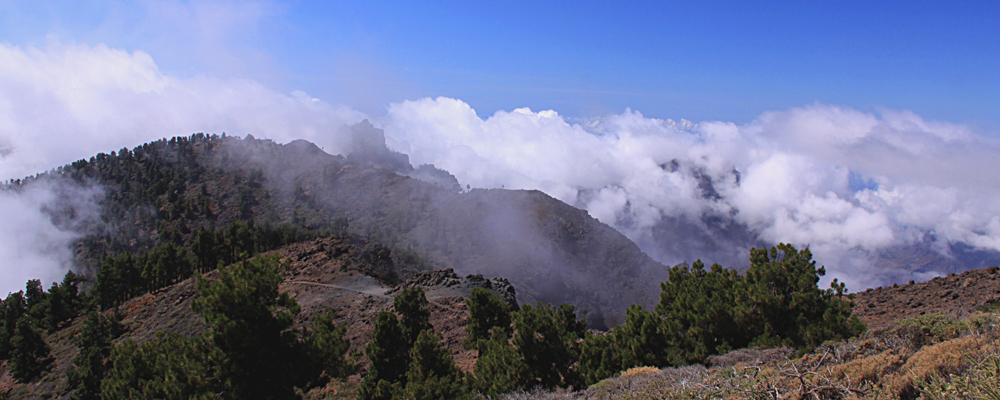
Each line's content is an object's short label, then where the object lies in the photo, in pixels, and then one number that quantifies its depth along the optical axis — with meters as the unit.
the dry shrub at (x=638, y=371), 14.48
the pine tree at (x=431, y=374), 16.75
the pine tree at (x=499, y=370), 16.78
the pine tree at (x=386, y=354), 22.66
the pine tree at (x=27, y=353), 50.72
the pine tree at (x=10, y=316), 58.01
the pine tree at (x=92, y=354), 36.66
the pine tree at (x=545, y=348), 17.69
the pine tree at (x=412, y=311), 27.11
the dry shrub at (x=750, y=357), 12.75
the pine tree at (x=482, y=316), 29.33
